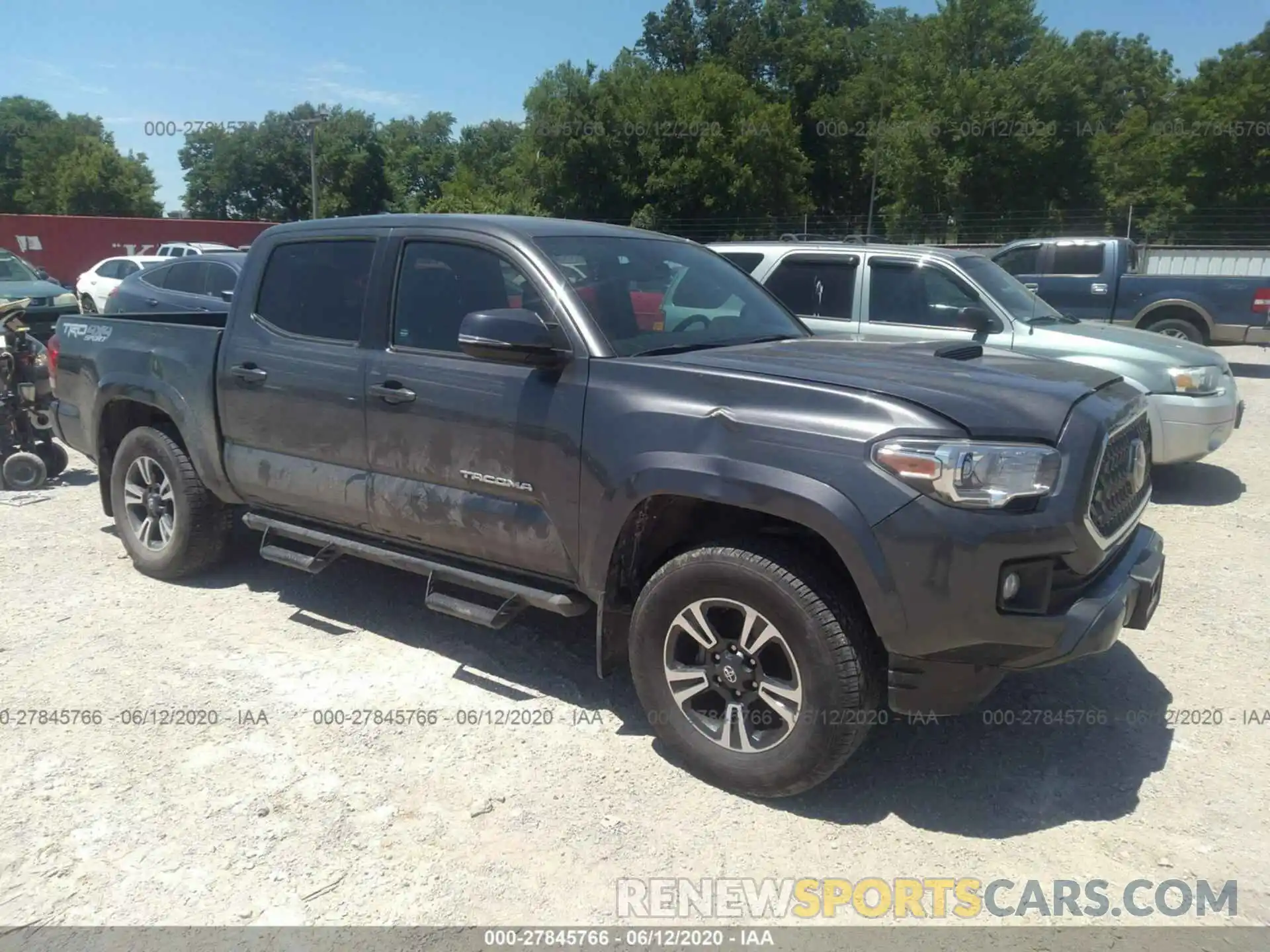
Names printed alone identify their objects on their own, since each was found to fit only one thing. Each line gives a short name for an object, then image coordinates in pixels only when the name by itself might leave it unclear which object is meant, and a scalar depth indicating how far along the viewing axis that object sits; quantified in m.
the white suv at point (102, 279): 20.97
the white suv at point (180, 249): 26.95
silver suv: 7.19
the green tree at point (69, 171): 58.00
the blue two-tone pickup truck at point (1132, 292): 13.62
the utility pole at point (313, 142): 37.78
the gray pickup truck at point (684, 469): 2.98
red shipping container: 31.56
